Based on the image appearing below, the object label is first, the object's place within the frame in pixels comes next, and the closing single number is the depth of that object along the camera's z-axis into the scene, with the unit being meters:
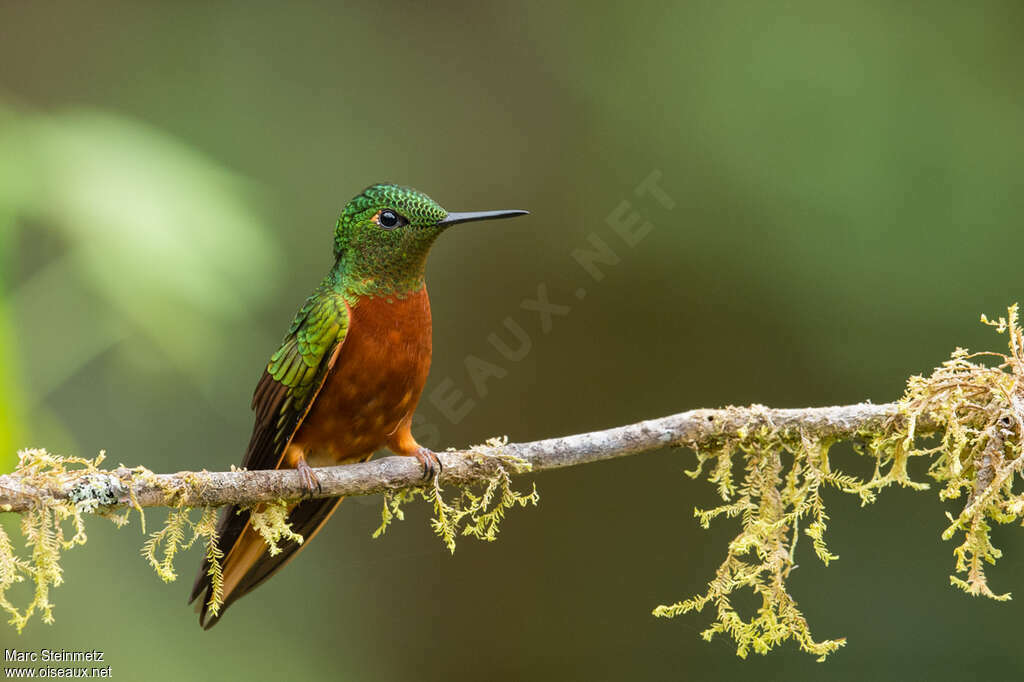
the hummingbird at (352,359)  5.59
